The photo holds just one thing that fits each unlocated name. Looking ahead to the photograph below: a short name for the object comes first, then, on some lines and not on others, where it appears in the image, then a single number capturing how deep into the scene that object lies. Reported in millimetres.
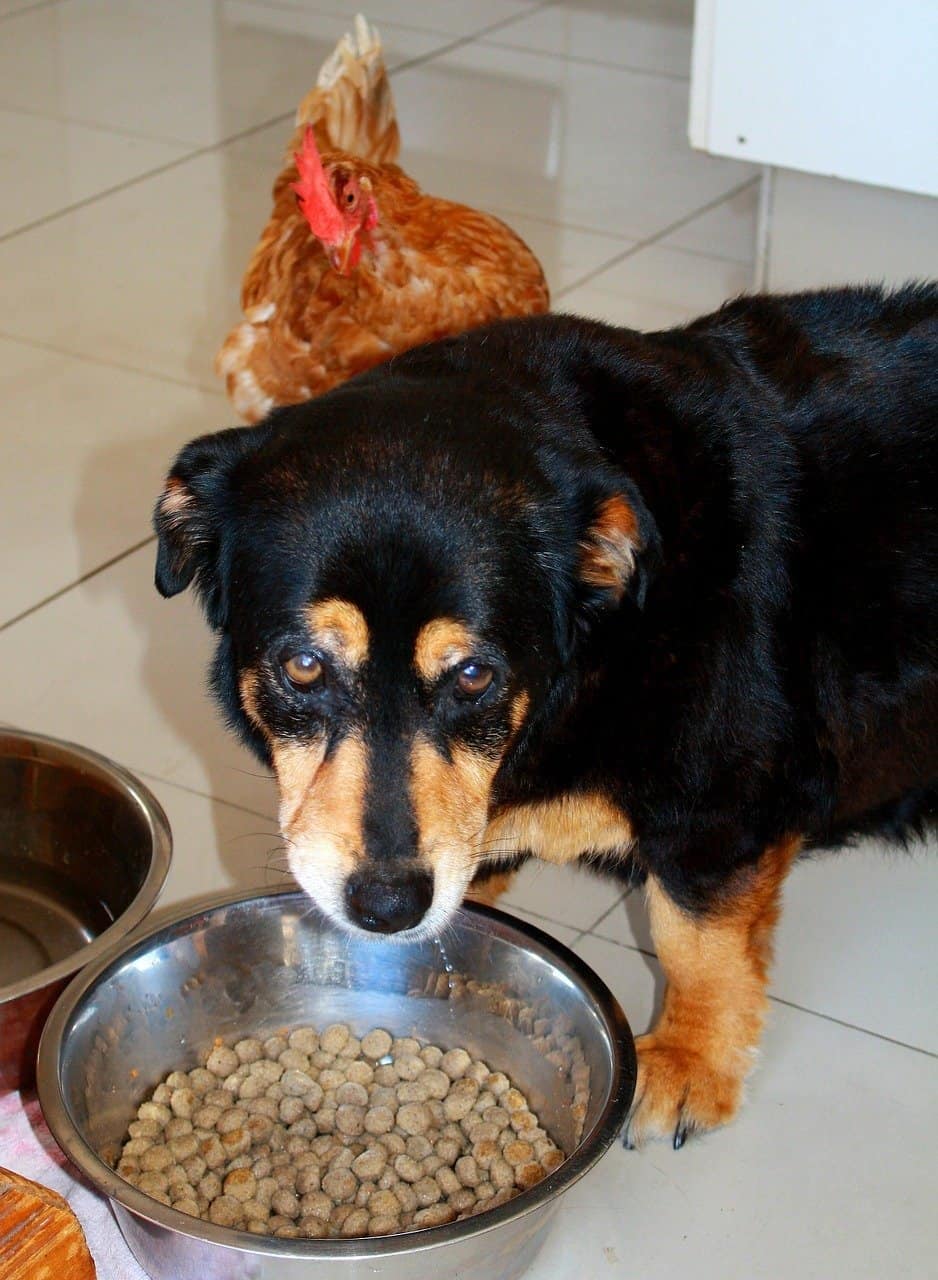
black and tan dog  1505
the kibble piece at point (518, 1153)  1745
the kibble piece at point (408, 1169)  1735
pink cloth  1691
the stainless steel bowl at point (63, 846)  2014
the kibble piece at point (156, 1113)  1794
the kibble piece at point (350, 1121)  1823
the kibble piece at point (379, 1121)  1812
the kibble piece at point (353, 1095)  1853
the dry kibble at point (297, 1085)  1862
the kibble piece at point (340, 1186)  1718
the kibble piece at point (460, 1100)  1828
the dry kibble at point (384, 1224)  1658
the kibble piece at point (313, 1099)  1857
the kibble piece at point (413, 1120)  1804
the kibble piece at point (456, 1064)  1885
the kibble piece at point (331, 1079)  1878
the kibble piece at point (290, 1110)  1833
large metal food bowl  1515
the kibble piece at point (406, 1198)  1699
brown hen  2738
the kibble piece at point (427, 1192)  1710
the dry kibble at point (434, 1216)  1685
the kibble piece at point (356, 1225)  1655
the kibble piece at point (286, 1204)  1691
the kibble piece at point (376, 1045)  1918
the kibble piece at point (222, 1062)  1881
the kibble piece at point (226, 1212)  1667
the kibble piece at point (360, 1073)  1879
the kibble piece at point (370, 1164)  1735
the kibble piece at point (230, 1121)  1794
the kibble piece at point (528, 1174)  1719
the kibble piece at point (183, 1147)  1750
